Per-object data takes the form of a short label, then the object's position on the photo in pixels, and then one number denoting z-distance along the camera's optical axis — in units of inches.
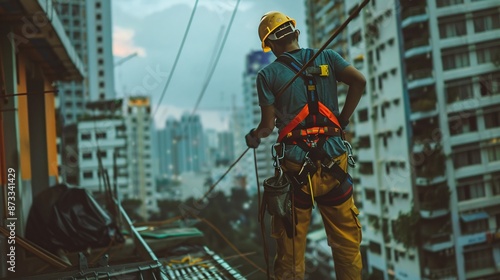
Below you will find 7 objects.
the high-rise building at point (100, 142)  2108.8
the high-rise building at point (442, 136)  1128.2
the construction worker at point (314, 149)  109.8
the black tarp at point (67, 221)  225.3
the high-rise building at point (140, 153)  3056.1
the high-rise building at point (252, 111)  3425.2
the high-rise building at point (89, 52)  2997.0
